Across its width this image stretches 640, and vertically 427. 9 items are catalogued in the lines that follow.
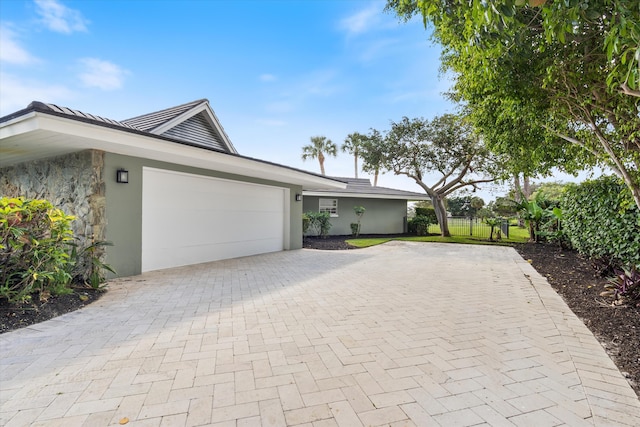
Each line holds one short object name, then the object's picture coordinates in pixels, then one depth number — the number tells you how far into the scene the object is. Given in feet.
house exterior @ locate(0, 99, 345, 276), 17.25
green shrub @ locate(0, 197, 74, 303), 13.57
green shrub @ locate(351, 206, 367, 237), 60.62
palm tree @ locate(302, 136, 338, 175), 116.26
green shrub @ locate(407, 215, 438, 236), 66.03
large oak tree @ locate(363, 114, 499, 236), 53.83
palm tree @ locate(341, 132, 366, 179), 113.09
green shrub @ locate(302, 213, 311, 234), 50.31
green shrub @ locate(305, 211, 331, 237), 53.04
